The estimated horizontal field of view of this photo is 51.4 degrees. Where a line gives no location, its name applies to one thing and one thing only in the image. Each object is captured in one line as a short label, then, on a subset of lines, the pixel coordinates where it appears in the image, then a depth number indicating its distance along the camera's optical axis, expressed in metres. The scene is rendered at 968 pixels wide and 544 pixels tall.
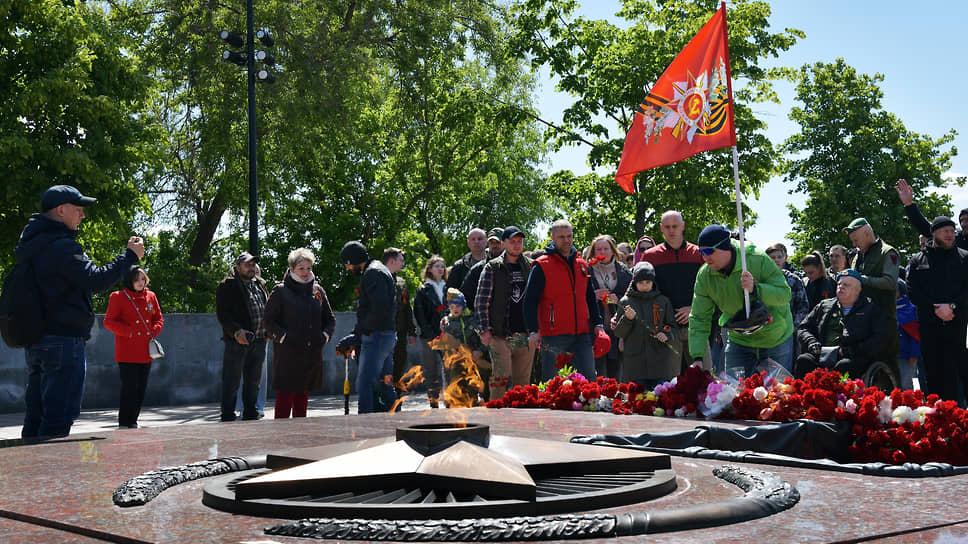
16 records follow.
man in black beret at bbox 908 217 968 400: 8.80
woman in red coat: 10.11
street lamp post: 17.27
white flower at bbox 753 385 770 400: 5.97
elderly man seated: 8.05
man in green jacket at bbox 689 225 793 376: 7.09
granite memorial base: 3.07
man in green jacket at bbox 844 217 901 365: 8.46
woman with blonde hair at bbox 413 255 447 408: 11.41
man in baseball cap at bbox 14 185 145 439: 6.32
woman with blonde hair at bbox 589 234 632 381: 10.57
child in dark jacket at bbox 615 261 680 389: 9.08
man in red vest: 8.77
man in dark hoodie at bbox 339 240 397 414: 9.57
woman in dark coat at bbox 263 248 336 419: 9.44
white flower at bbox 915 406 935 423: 4.76
